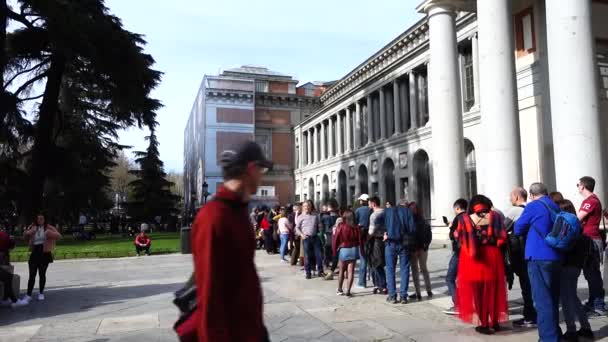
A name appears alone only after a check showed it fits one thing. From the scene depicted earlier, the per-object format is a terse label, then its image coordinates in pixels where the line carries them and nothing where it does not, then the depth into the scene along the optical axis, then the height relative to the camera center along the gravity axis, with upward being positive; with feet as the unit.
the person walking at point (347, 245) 29.55 -2.07
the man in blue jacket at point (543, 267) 17.21 -2.16
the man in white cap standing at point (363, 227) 33.58 -1.09
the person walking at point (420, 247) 28.63 -2.21
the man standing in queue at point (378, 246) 30.01 -2.21
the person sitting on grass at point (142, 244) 67.15 -3.81
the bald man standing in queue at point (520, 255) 21.29 -2.19
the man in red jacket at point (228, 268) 7.68 -0.88
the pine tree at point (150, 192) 161.68 +8.58
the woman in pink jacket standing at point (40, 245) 31.17 -1.70
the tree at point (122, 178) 254.47 +21.32
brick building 175.94 +38.31
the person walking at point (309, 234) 37.78 -1.66
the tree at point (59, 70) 83.51 +29.25
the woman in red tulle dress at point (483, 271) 19.98 -2.64
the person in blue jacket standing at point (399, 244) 27.07 -1.89
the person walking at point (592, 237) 21.85 -1.49
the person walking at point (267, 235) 62.85 -2.79
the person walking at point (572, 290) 17.92 -3.14
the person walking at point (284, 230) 50.86 -1.78
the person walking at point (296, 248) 46.81 -3.43
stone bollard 67.05 -3.70
